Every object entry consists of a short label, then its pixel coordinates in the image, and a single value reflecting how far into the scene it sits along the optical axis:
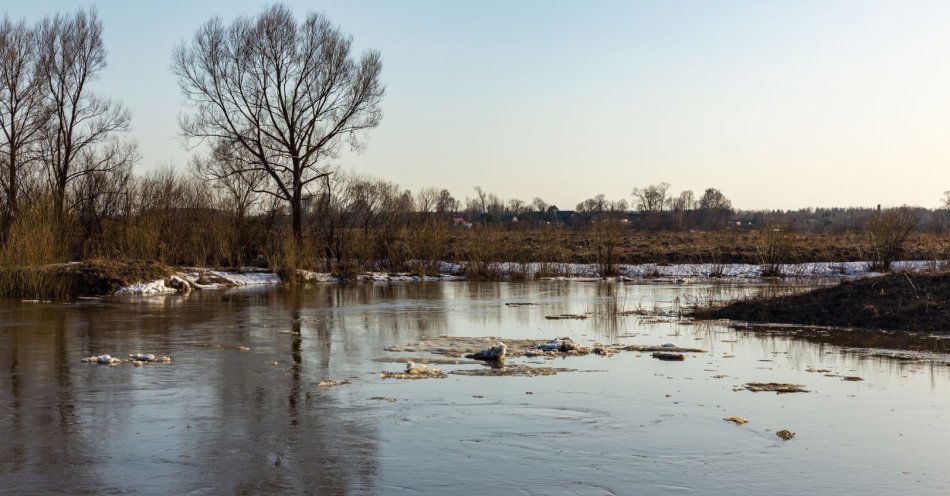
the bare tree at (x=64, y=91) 37.34
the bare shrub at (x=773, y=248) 35.59
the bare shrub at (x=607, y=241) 36.31
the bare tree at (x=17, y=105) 36.53
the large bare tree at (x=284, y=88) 35.53
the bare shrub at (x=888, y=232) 33.88
